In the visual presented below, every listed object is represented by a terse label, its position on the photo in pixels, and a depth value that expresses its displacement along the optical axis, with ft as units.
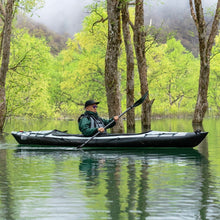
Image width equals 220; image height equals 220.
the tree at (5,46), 65.46
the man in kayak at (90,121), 45.36
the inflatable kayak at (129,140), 42.75
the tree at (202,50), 80.53
